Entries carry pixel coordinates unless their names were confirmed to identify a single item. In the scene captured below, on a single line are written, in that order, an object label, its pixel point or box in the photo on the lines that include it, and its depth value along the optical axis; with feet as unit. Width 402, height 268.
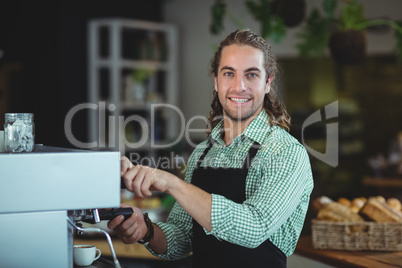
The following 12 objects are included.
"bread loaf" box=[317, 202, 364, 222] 7.85
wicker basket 7.65
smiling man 5.09
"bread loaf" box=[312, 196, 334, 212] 8.70
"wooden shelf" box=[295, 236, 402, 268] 7.13
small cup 5.51
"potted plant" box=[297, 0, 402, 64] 12.57
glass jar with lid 4.72
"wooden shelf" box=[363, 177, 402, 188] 16.25
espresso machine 4.39
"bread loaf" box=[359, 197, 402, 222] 7.70
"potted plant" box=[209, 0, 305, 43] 12.48
